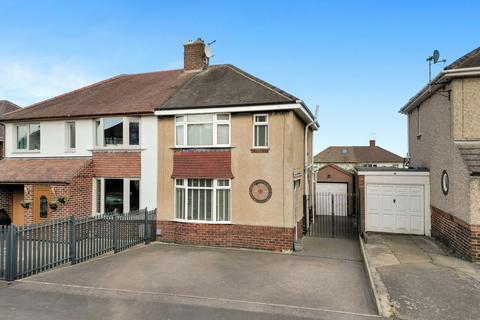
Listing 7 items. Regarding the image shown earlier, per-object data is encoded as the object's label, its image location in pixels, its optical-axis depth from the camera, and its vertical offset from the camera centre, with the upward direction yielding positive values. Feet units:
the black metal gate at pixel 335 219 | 46.75 -10.90
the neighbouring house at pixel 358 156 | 158.61 +2.66
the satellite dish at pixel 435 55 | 35.85 +12.20
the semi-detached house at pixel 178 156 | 36.50 +0.82
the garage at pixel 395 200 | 41.14 -5.25
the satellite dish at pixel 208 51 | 51.39 +18.49
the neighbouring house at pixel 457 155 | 28.66 +0.54
